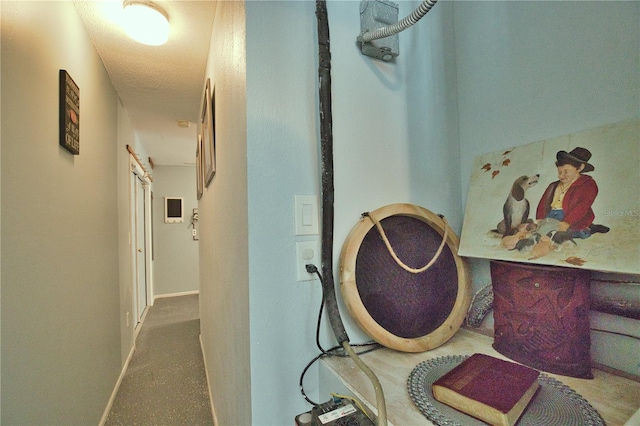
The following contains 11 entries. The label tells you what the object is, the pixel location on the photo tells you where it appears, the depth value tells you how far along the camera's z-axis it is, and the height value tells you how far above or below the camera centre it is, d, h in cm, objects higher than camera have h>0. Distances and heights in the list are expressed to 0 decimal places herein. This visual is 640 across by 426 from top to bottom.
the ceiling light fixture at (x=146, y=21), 136 +100
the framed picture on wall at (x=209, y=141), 149 +45
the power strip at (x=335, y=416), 53 -40
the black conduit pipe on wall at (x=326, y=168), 75 +13
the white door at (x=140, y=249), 336 -40
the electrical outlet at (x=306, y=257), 76 -11
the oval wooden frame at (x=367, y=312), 75 -22
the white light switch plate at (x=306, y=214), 76 +0
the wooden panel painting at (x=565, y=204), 59 +1
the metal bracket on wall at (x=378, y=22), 86 +59
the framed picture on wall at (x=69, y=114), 132 +54
